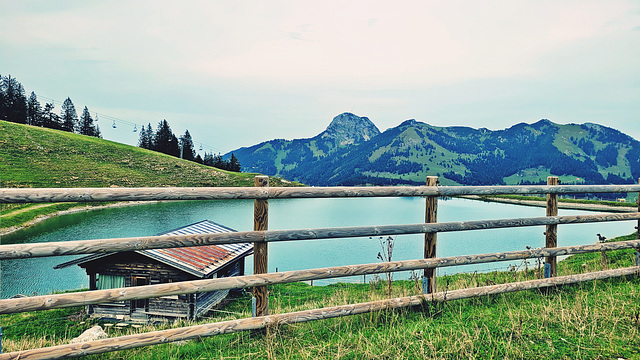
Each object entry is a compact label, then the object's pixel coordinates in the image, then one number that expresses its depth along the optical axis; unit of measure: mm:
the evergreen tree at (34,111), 106125
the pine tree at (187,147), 111812
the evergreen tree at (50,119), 109250
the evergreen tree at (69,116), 111875
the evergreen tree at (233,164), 119688
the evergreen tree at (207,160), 119344
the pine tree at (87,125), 118688
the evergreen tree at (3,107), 96156
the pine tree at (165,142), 113875
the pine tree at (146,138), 119169
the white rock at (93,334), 10117
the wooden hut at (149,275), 15148
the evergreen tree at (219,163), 121450
